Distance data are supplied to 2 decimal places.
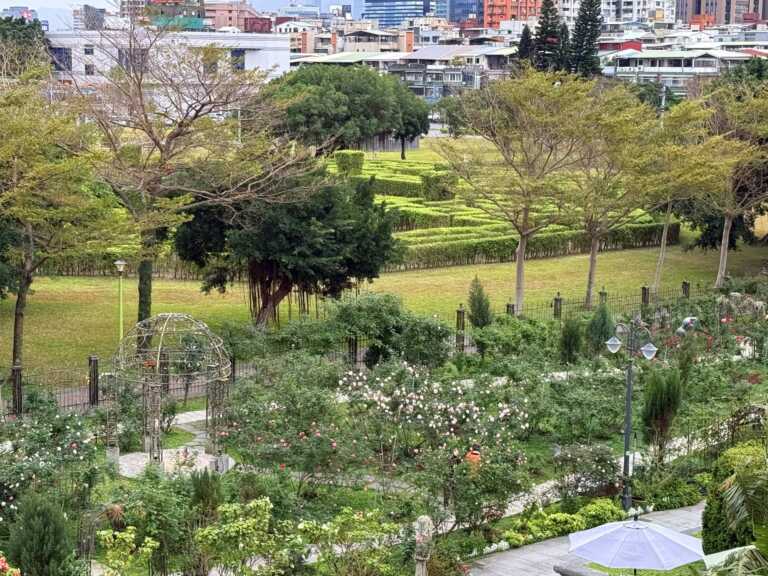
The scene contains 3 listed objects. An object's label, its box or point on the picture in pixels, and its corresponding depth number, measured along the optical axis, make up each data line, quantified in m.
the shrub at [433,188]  52.06
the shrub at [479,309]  28.34
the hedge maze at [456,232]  40.50
